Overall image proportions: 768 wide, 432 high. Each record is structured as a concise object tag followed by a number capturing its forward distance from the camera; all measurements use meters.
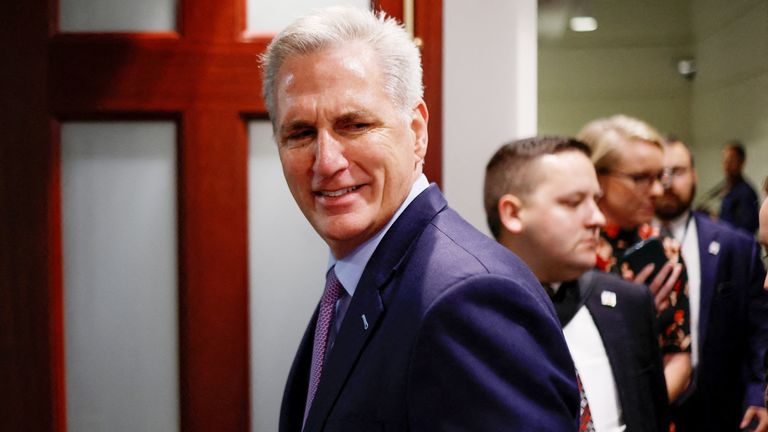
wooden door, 1.97
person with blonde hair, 2.28
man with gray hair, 0.93
